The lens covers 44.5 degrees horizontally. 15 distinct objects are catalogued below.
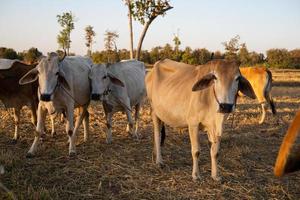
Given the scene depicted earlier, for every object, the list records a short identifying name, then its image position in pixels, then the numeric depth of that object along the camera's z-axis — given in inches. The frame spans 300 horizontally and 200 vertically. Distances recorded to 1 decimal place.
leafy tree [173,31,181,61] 1431.6
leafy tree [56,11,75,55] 1375.5
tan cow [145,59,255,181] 188.2
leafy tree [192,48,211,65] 1354.6
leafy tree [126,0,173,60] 809.5
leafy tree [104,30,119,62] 1470.1
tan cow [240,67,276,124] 450.0
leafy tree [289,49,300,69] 1859.7
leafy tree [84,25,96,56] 1630.2
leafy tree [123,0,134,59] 821.9
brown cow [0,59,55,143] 291.7
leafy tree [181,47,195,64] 1320.1
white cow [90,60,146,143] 289.0
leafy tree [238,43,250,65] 1706.4
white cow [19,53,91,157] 238.4
